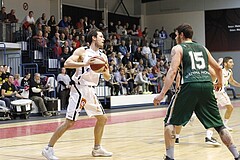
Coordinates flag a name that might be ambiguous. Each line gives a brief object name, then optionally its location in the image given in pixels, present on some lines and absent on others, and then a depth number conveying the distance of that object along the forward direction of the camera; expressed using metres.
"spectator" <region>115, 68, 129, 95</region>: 20.81
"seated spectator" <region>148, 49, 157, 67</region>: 25.42
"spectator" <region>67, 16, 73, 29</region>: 23.75
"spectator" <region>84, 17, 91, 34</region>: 24.91
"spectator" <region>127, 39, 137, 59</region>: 25.52
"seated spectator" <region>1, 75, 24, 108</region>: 14.87
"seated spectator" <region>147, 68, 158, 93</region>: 23.16
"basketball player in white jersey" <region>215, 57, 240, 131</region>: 10.12
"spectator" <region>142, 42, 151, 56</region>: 25.80
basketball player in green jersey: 5.59
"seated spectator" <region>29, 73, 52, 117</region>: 15.66
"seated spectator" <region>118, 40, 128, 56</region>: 24.41
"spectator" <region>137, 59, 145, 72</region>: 23.22
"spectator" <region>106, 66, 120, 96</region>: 20.08
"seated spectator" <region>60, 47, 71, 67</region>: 19.49
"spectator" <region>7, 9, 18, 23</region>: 20.81
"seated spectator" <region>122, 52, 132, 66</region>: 23.36
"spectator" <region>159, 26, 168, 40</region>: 30.89
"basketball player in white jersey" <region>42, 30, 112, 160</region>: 6.78
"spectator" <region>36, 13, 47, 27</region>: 21.79
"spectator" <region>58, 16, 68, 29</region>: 23.02
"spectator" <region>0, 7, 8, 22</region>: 20.11
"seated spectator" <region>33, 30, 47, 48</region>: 19.67
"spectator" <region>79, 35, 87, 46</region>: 21.68
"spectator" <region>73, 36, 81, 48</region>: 21.01
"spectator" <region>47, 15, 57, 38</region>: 21.62
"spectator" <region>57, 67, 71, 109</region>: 17.98
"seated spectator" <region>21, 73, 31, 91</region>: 15.73
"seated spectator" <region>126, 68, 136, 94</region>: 21.52
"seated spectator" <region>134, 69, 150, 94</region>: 21.88
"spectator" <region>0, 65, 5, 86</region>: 15.51
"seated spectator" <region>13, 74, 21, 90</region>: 16.33
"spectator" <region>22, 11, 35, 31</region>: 20.50
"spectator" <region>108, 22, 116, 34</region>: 28.90
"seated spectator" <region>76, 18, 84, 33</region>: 24.17
